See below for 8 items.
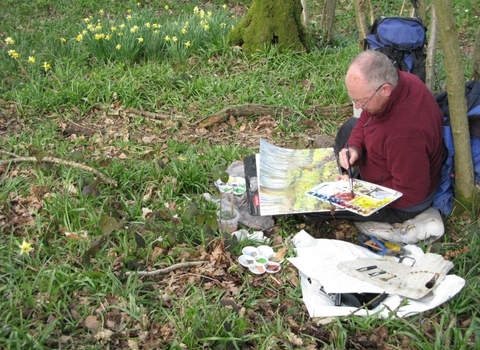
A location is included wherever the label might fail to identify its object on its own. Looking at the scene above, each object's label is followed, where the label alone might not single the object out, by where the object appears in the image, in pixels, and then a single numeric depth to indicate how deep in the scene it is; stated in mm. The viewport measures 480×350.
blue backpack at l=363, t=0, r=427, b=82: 3850
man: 2910
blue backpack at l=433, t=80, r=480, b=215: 3137
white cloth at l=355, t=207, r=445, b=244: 3109
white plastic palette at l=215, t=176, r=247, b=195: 3639
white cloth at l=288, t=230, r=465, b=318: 2516
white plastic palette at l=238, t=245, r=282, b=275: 2922
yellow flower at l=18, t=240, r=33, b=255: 2605
